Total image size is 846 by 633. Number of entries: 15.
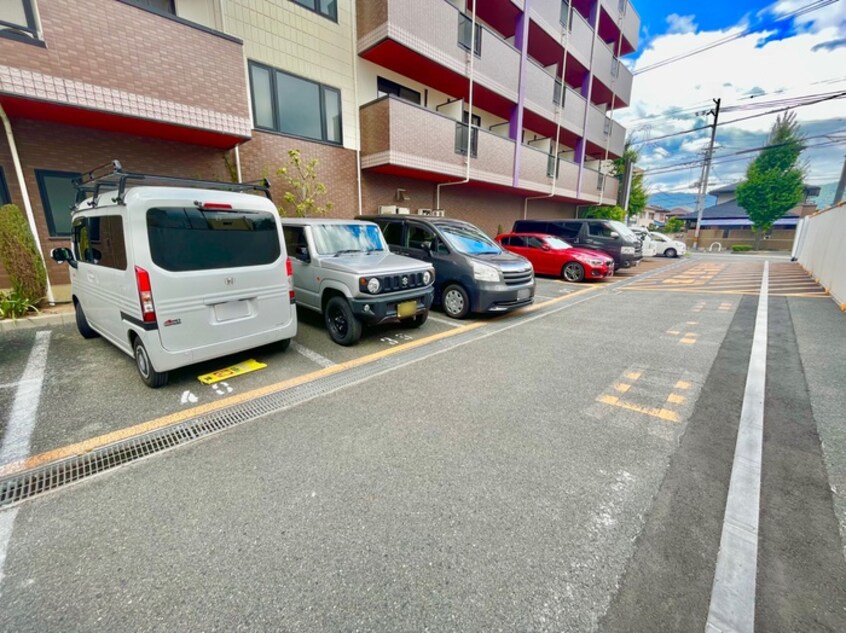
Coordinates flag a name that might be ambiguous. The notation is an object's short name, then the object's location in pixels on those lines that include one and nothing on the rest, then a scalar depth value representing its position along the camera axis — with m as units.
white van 3.15
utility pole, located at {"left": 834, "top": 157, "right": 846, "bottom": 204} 17.61
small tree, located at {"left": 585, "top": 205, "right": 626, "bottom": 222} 18.84
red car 10.02
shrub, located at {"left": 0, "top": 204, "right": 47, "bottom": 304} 5.23
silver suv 4.56
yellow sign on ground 3.69
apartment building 4.95
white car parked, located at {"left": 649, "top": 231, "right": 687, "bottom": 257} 19.89
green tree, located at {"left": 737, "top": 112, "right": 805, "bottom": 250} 26.55
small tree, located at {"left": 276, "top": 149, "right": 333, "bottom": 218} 7.93
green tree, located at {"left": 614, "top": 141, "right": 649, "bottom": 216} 22.15
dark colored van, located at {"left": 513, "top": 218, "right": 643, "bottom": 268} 12.02
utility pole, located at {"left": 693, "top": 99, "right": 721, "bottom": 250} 27.70
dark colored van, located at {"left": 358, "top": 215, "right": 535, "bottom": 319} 5.85
